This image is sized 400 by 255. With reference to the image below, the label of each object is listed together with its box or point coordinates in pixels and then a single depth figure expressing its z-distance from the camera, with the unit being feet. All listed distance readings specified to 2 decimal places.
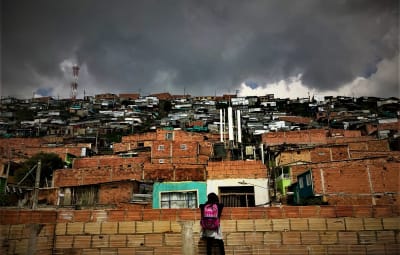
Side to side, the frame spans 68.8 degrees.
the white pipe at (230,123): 64.12
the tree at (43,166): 103.14
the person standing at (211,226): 14.78
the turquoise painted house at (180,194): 54.13
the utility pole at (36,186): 40.74
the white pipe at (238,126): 64.71
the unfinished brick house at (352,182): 65.41
